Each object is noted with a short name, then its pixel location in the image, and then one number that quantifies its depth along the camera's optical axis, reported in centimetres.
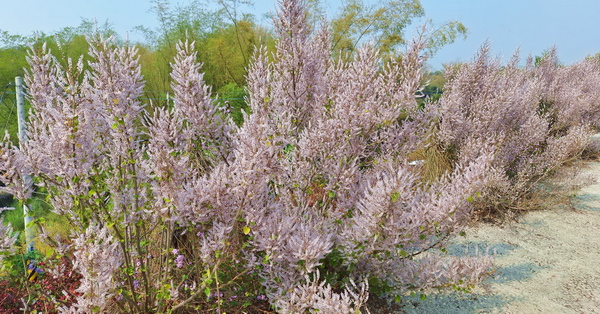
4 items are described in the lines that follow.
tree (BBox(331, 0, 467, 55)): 1331
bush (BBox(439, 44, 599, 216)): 534
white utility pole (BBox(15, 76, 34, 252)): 400
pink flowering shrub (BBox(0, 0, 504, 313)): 186
